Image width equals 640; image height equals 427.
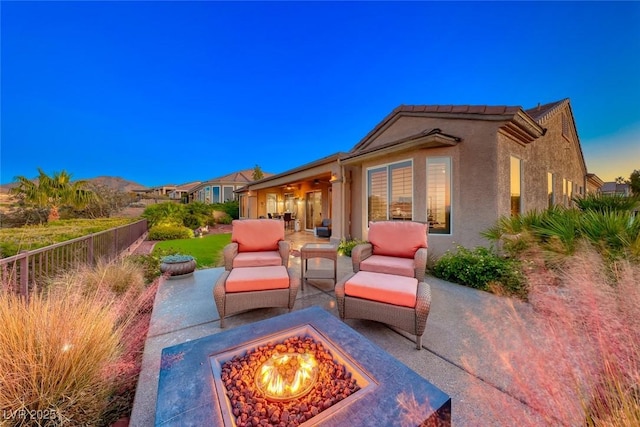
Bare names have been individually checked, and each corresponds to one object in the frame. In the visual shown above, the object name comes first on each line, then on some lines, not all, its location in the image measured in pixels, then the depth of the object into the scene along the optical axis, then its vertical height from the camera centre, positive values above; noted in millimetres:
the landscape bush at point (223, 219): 20372 -468
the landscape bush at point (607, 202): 4430 +141
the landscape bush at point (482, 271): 4258 -1146
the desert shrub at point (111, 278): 3568 -1006
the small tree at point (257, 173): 31562 +5269
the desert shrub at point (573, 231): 3391 -342
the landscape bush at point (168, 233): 12148 -947
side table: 4523 -768
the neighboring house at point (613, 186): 22394 +2397
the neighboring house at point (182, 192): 33925 +3512
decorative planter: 4973 -1079
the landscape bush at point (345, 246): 7652 -1115
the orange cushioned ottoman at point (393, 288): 2598 -890
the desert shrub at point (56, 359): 1465 -968
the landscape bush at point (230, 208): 22069 +502
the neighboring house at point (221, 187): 27609 +3022
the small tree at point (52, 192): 11102 +1115
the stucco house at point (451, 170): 6075 +1256
